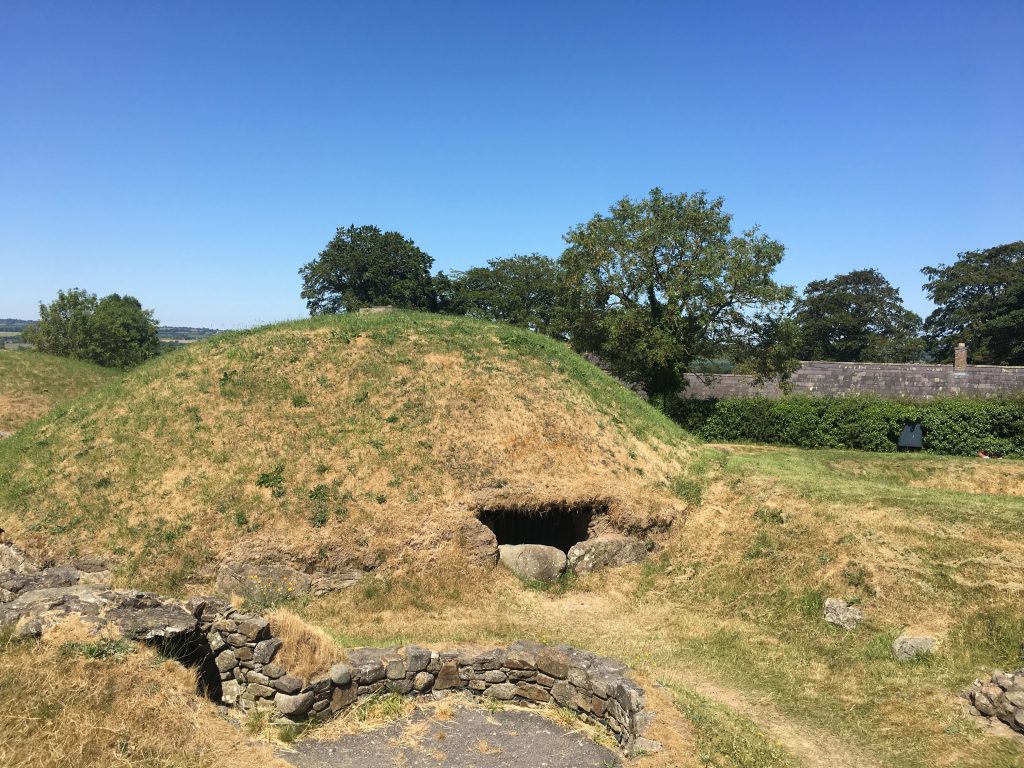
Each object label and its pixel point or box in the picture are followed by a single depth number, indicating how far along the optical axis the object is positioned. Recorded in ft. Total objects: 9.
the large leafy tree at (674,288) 98.84
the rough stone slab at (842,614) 46.70
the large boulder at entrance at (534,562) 57.41
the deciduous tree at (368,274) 225.76
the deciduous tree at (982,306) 183.22
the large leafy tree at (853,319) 235.20
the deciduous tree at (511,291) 236.22
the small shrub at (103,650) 29.35
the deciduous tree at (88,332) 215.92
